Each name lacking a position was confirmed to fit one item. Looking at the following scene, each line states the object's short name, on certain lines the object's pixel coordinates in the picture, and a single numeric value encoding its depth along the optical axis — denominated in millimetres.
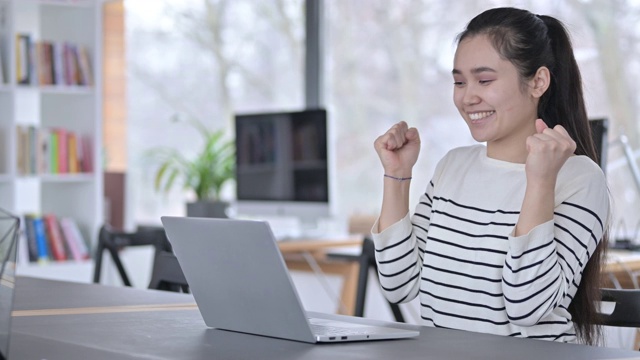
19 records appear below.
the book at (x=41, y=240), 4617
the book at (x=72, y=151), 4781
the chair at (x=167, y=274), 2273
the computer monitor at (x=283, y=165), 4387
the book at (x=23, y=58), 4574
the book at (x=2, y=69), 4520
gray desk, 1337
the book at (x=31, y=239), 4594
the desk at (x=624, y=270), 3117
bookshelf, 4543
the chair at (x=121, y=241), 3070
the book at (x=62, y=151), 4742
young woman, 1652
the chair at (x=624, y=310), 1781
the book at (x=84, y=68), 4785
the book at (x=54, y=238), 4672
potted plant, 4688
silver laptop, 1398
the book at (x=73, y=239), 4723
